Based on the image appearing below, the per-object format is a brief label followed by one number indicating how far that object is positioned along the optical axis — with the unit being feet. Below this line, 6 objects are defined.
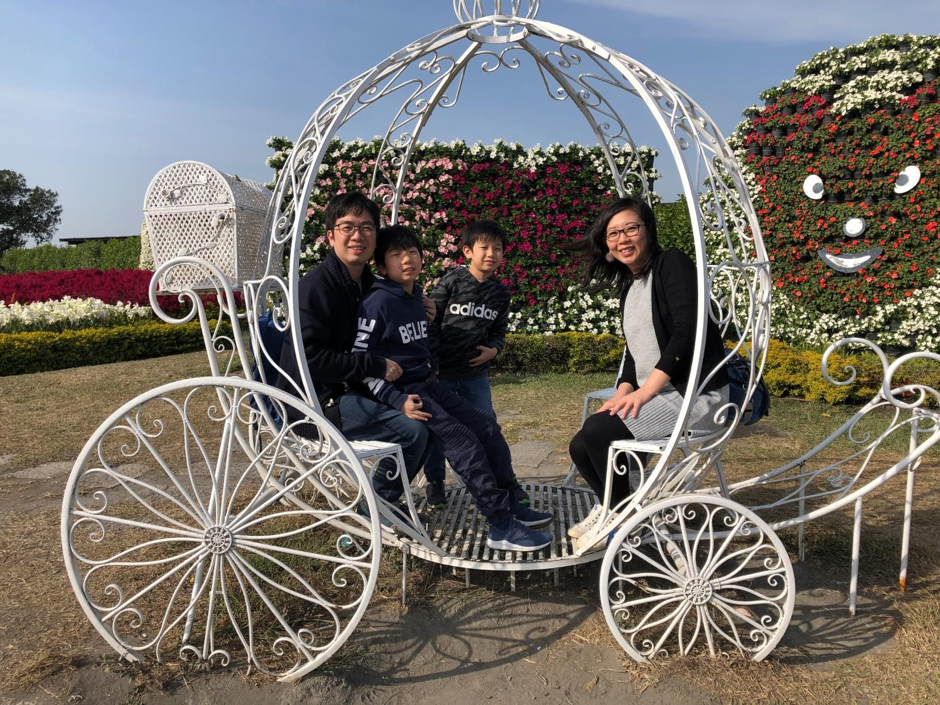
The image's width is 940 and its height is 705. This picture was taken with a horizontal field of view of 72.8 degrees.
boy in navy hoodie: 8.23
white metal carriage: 6.77
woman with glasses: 7.77
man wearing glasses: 7.93
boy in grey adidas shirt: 10.44
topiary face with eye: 20.70
